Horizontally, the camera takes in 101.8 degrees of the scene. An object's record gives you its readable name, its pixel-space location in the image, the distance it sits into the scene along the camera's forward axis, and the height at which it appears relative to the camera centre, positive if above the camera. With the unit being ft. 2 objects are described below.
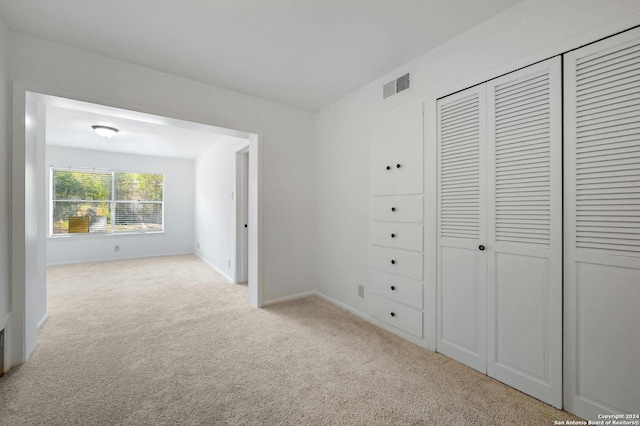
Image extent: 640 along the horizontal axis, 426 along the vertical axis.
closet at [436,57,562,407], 5.35 -0.42
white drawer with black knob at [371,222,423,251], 7.88 -0.77
